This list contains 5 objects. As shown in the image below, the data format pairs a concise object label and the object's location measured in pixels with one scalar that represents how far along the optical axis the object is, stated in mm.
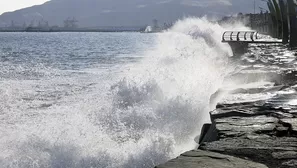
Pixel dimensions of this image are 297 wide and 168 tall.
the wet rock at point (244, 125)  10746
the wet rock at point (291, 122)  10827
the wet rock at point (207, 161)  8281
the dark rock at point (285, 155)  8884
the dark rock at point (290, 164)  8453
